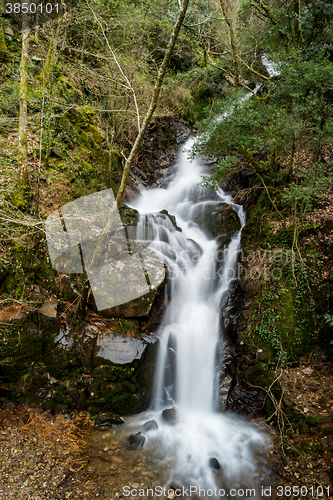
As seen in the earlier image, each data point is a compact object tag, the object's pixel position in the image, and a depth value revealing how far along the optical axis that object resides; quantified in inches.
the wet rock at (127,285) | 249.8
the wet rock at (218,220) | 364.6
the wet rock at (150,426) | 211.3
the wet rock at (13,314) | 201.5
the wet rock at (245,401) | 232.1
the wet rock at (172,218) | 366.3
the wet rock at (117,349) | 227.1
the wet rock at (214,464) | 186.1
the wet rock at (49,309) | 217.3
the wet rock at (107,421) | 206.8
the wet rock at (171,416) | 224.4
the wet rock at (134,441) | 192.5
